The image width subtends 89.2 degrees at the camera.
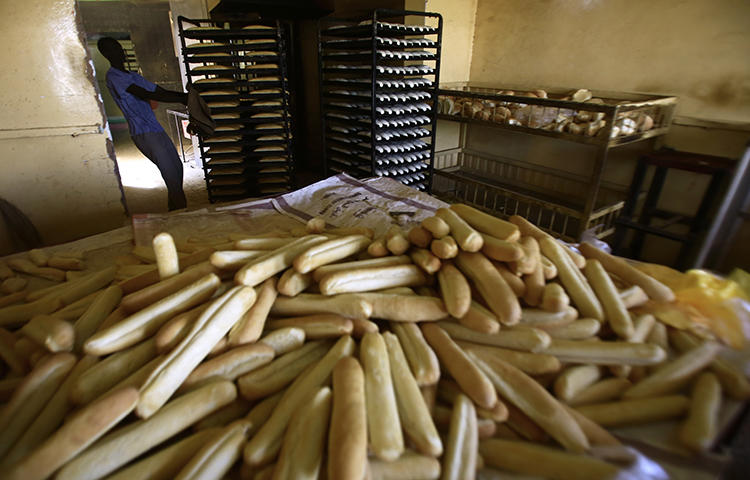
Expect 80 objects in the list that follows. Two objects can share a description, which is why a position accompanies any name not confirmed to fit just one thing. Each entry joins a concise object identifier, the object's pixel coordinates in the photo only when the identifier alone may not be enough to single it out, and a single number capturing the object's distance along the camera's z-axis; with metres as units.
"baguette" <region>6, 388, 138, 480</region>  0.63
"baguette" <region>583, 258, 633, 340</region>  0.90
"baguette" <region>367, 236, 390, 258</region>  1.16
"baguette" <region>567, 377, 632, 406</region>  0.80
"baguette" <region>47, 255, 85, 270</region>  1.78
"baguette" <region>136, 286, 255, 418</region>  0.73
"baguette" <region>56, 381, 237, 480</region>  0.65
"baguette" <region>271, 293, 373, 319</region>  0.93
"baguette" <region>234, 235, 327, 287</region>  1.00
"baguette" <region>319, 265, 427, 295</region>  0.97
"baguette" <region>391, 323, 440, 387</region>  0.80
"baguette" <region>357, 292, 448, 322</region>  0.94
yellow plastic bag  0.90
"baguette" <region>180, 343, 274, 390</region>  0.81
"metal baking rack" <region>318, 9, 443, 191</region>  3.29
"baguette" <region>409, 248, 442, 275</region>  1.05
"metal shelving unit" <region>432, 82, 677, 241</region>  2.82
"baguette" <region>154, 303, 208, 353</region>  0.83
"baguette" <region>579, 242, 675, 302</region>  1.05
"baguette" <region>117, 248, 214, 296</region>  1.05
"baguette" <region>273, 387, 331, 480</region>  0.64
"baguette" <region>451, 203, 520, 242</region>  1.06
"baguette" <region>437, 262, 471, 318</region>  0.91
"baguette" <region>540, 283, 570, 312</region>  0.90
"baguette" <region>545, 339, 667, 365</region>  0.82
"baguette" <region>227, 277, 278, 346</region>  0.88
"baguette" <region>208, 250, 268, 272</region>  1.04
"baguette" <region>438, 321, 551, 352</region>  0.85
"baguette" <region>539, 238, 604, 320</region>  0.95
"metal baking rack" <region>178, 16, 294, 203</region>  3.44
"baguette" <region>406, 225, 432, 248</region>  1.14
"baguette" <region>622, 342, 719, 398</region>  0.80
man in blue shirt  3.35
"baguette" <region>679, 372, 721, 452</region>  0.69
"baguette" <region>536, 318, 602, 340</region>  0.90
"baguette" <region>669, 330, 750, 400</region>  0.77
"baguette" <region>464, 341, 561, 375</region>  0.82
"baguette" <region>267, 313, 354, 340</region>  0.91
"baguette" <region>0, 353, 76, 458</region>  0.73
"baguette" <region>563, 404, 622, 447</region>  0.71
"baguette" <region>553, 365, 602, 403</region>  0.79
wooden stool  2.72
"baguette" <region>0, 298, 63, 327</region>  1.19
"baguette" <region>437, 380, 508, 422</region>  0.75
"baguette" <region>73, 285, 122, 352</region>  0.96
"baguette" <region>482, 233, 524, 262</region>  0.96
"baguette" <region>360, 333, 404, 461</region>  0.66
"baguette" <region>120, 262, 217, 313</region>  0.97
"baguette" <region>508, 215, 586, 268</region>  1.12
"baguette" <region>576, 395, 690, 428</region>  0.76
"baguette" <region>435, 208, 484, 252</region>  1.03
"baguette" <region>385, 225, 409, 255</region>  1.15
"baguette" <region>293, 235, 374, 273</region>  1.03
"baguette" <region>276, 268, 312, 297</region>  1.01
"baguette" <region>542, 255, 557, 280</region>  1.02
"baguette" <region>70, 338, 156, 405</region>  0.77
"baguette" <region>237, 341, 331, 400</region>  0.81
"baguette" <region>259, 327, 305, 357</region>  0.90
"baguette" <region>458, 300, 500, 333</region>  0.87
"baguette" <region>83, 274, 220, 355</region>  0.84
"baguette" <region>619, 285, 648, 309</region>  1.01
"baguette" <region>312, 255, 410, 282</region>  1.03
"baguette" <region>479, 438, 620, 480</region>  0.65
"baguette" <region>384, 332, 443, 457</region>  0.68
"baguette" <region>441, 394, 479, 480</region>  0.67
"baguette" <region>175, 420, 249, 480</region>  0.65
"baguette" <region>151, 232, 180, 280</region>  1.05
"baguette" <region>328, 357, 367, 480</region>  0.62
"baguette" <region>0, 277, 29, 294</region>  1.57
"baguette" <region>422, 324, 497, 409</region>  0.75
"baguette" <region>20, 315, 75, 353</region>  0.87
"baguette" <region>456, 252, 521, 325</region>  0.87
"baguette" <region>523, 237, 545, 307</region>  0.96
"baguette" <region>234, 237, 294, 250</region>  1.23
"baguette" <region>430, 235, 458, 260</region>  1.03
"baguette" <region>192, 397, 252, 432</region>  0.77
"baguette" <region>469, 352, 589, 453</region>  0.71
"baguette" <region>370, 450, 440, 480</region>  0.66
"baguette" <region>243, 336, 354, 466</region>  0.68
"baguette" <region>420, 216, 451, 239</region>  1.10
